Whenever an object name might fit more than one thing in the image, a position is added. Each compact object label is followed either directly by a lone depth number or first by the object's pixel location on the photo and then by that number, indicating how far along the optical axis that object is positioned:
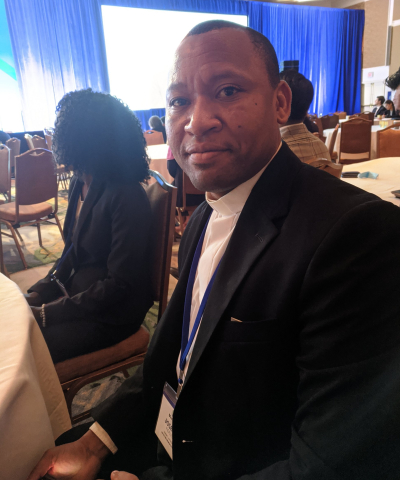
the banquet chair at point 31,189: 3.18
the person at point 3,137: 5.83
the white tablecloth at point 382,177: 1.83
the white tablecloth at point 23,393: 0.64
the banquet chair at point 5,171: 3.89
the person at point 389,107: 7.94
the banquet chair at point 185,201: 3.21
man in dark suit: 0.45
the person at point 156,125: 6.62
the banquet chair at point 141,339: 1.19
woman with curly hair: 1.21
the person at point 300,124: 2.21
